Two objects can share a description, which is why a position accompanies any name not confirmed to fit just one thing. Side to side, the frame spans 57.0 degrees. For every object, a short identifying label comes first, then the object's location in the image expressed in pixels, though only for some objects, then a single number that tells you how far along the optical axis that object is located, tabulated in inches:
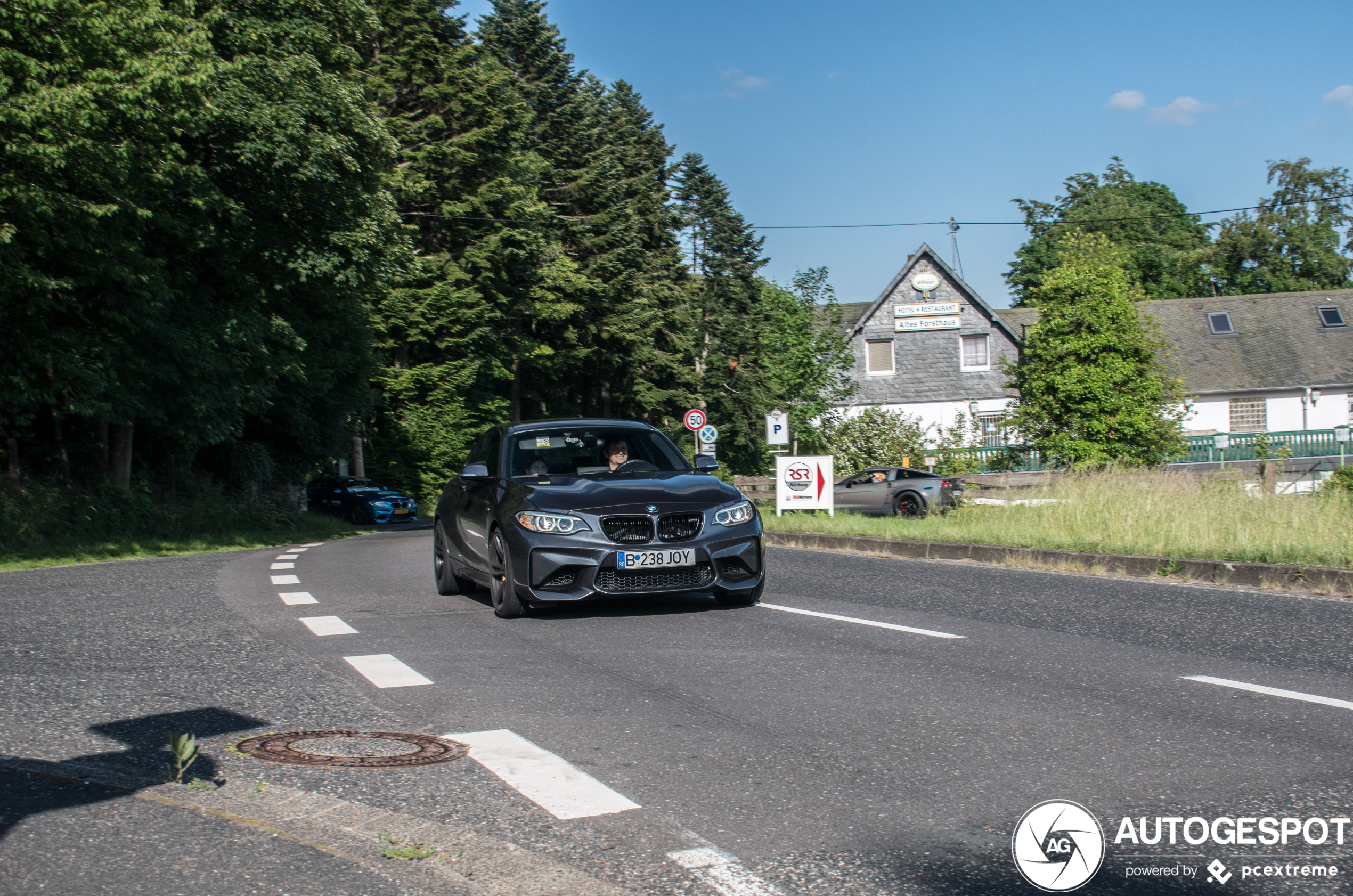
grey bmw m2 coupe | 355.3
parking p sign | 1018.7
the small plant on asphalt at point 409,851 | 142.8
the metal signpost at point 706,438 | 1432.1
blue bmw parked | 1524.4
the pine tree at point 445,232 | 1700.3
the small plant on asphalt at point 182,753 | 176.1
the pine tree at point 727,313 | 2288.4
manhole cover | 188.5
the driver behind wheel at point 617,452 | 420.8
